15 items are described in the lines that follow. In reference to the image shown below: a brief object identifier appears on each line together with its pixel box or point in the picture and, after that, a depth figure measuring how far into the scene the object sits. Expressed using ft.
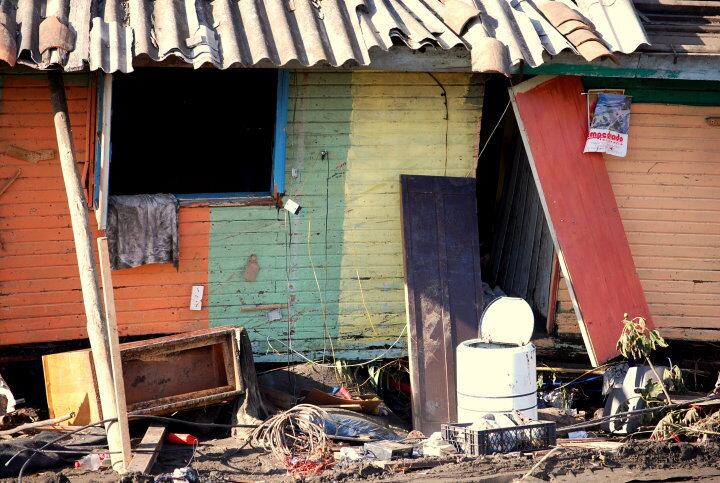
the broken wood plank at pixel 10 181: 52.39
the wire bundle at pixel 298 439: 45.06
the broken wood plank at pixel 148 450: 41.63
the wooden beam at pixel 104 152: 50.49
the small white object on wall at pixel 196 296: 55.36
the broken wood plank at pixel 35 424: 46.10
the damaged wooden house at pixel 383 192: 50.26
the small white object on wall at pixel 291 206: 55.83
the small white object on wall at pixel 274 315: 56.70
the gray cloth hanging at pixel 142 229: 52.60
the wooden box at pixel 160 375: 49.08
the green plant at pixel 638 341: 52.65
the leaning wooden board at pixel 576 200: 55.16
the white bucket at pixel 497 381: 47.57
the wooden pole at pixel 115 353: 41.27
